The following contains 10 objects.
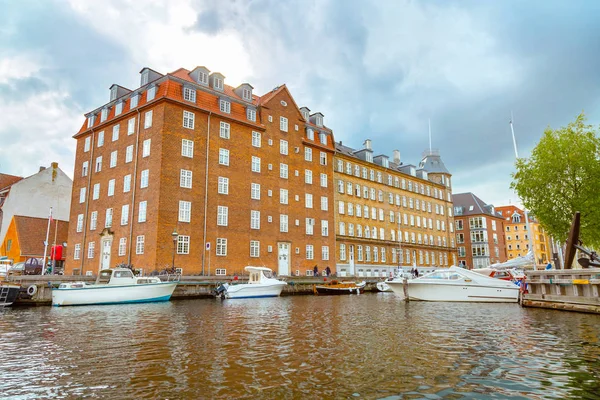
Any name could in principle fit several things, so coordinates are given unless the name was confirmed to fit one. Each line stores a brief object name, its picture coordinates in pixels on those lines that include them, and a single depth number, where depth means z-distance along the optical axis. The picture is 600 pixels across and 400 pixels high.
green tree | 34.56
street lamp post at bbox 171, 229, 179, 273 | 35.09
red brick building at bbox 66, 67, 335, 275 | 39.59
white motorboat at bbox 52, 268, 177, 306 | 27.22
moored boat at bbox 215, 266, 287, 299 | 34.69
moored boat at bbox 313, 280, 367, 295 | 43.12
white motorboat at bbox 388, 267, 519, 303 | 29.38
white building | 58.03
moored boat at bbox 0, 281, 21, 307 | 26.33
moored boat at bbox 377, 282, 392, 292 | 49.59
